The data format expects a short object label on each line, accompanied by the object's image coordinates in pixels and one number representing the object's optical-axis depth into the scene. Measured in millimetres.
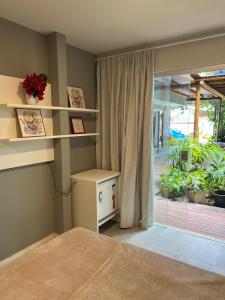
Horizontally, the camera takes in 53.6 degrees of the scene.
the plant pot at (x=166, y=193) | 3213
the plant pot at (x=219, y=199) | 3683
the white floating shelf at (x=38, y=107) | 2011
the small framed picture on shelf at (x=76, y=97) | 2859
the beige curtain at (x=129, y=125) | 2883
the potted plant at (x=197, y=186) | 3393
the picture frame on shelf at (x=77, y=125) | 2939
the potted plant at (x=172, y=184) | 3145
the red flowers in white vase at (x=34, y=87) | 2174
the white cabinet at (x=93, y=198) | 2723
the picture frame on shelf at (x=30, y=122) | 2264
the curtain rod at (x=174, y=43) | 2397
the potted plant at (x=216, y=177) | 3762
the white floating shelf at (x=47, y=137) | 2063
